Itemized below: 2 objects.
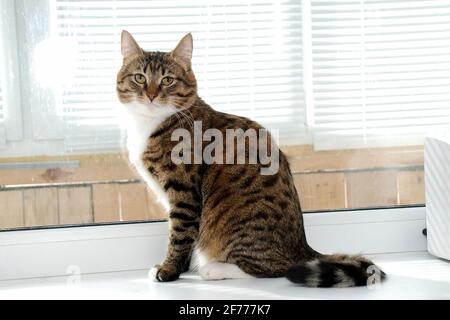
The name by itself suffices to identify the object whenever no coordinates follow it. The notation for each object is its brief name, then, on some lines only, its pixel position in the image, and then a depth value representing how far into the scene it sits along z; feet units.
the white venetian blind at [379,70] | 6.84
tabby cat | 5.71
